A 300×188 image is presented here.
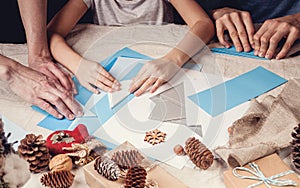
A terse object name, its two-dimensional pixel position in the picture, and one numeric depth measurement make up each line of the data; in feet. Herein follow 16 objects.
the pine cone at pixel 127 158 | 2.71
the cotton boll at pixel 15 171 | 1.98
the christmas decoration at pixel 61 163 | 2.80
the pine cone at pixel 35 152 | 2.80
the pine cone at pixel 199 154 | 2.83
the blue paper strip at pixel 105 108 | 3.20
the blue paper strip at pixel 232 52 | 3.96
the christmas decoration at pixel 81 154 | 2.88
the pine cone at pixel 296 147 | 2.79
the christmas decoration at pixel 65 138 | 2.95
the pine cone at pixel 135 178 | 2.58
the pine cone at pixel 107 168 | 2.65
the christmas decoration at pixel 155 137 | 3.01
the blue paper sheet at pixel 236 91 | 3.36
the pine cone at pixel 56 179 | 2.71
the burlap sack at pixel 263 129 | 2.80
